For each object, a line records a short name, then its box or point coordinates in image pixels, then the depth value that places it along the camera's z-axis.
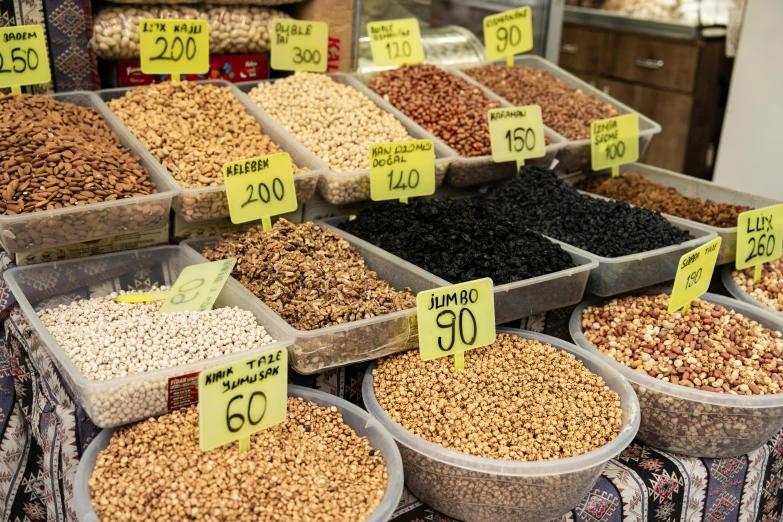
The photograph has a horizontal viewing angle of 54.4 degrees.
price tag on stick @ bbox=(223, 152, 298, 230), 1.67
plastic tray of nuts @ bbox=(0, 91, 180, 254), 1.49
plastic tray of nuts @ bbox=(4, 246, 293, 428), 1.25
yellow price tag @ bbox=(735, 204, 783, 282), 2.03
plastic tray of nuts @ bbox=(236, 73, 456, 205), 1.87
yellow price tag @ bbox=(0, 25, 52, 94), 1.78
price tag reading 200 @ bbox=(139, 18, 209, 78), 1.94
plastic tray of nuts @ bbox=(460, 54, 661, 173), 2.34
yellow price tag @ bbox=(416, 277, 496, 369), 1.47
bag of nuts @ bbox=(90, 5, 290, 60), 1.95
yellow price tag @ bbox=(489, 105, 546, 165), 2.13
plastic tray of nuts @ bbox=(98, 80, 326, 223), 1.67
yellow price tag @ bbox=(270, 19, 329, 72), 2.17
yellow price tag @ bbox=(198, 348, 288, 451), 1.21
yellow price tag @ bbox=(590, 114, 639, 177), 2.36
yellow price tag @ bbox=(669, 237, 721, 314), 1.75
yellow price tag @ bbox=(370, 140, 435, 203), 1.90
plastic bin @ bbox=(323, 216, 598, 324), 1.64
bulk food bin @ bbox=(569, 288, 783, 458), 1.54
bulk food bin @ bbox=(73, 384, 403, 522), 1.19
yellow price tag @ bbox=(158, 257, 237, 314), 1.53
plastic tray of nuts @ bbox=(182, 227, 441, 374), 1.41
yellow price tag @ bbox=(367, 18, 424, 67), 2.43
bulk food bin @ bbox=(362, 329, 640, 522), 1.29
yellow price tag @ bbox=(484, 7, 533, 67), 2.55
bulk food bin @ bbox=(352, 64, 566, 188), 2.09
